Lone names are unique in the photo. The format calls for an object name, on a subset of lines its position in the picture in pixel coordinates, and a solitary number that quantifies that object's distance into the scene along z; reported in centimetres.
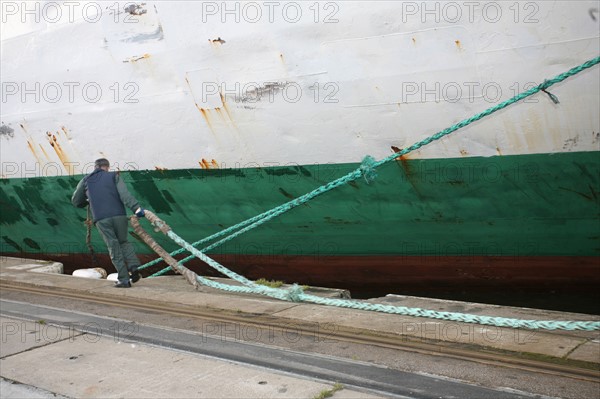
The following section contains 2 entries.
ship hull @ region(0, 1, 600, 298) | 482
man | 568
